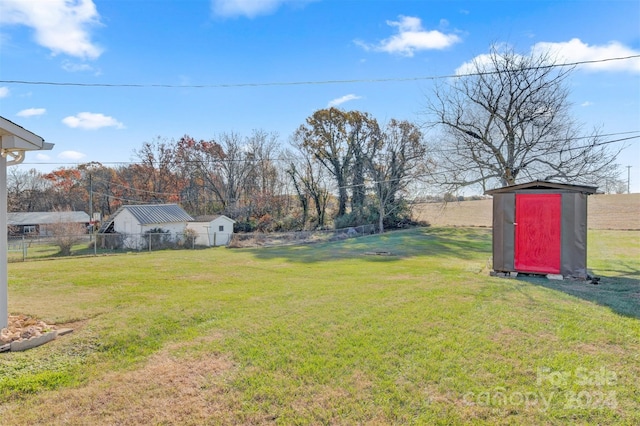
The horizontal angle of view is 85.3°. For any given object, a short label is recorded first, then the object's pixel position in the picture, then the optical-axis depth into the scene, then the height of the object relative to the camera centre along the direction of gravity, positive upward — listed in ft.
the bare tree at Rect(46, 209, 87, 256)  55.31 -3.87
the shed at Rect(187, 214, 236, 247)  71.20 -4.19
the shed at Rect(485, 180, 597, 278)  24.27 -1.38
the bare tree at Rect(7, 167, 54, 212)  115.65 +6.77
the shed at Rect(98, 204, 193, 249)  70.59 -2.03
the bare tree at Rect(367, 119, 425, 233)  88.38 +13.35
